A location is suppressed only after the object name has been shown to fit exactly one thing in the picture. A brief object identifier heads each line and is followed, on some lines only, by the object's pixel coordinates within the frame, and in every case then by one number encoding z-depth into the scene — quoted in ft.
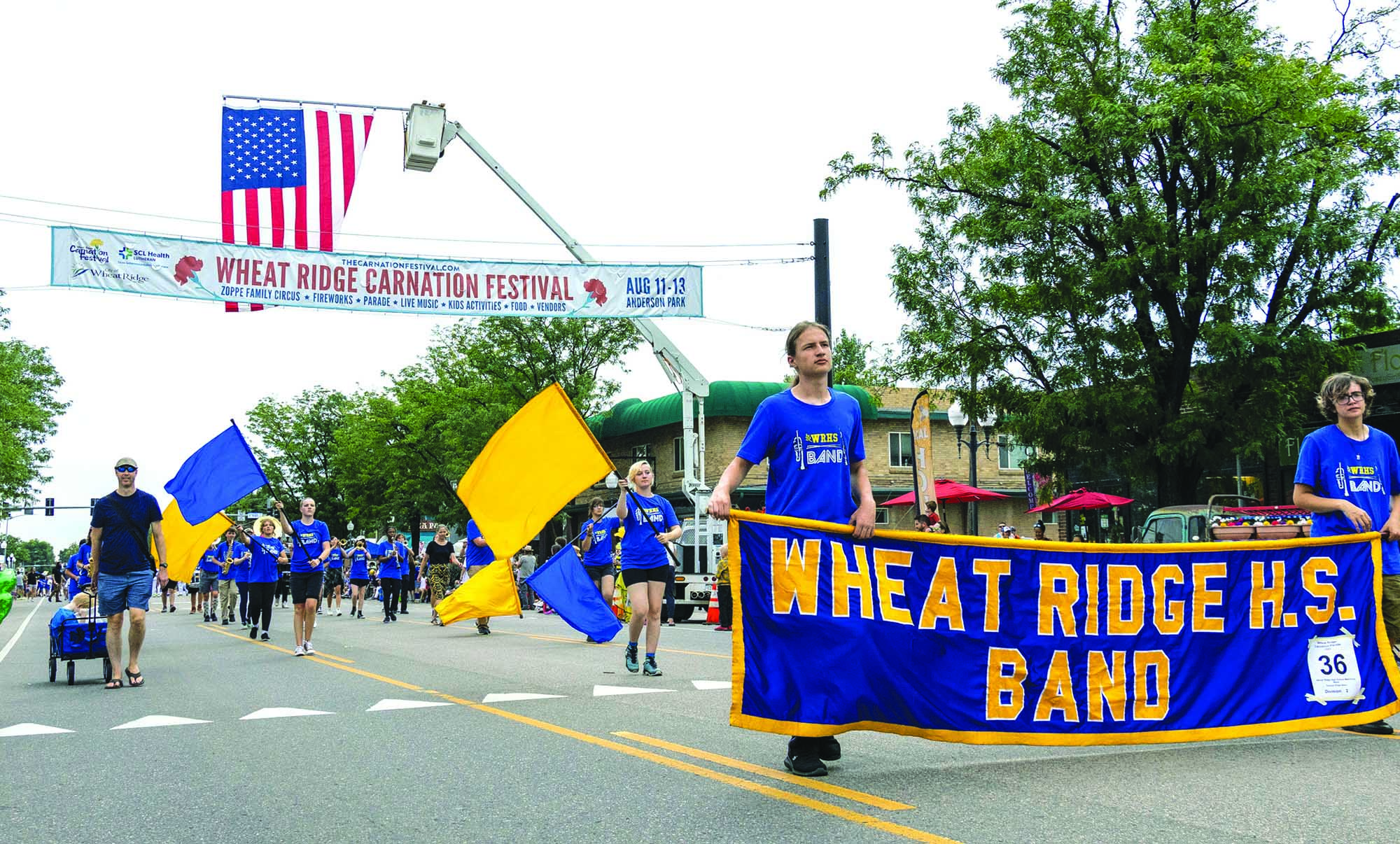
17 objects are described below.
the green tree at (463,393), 159.94
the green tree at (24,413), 175.22
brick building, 154.20
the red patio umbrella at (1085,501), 82.07
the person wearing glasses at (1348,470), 23.47
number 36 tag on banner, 20.79
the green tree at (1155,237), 61.26
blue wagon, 38.14
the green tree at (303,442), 269.23
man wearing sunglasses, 35.88
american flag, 65.41
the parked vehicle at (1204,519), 42.55
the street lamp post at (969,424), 73.61
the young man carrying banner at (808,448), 19.39
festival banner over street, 64.75
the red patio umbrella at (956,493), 76.84
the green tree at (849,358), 224.94
